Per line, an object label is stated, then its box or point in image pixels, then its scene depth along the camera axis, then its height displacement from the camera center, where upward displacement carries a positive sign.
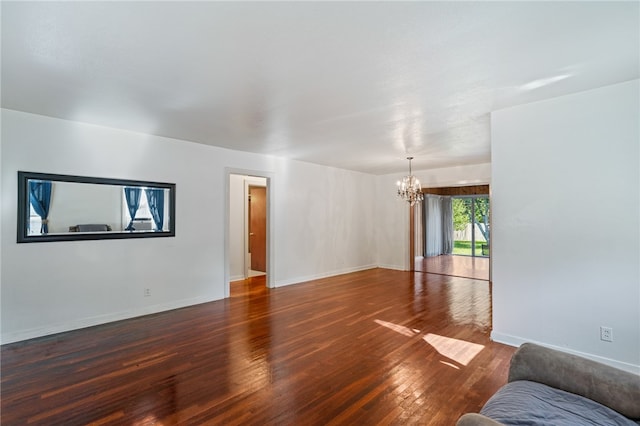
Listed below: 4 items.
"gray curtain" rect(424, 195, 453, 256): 11.02 -0.35
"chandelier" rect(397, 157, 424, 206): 6.38 +0.59
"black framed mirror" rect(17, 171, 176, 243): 3.59 +0.14
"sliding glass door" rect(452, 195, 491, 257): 11.46 -0.35
